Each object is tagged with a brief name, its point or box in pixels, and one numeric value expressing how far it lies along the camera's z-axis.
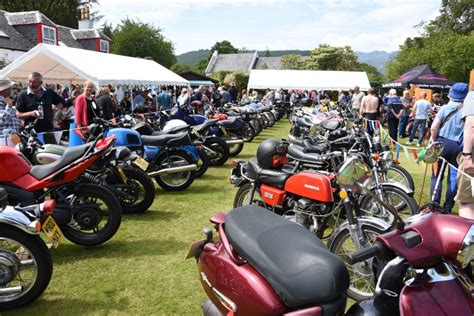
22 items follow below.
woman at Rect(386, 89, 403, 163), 13.84
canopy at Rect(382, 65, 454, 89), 18.59
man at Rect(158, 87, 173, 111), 15.71
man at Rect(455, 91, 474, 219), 3.84
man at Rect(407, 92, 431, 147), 13.23
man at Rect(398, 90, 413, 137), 14.90
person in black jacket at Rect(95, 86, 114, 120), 8.74
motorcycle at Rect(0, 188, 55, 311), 3.08
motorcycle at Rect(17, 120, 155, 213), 5.08
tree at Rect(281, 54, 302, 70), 58.31
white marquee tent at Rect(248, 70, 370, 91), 27.24
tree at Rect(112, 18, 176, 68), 52.31
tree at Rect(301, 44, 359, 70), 59.47
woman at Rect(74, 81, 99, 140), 7.42
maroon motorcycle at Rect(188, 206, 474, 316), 1.71
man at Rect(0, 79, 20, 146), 5.48
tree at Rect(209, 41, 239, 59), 94.25
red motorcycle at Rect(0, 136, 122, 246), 3.77
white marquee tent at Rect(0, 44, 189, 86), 12.22
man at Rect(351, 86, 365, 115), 16.61
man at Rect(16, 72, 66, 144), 6.46
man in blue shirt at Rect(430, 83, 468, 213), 5.11
